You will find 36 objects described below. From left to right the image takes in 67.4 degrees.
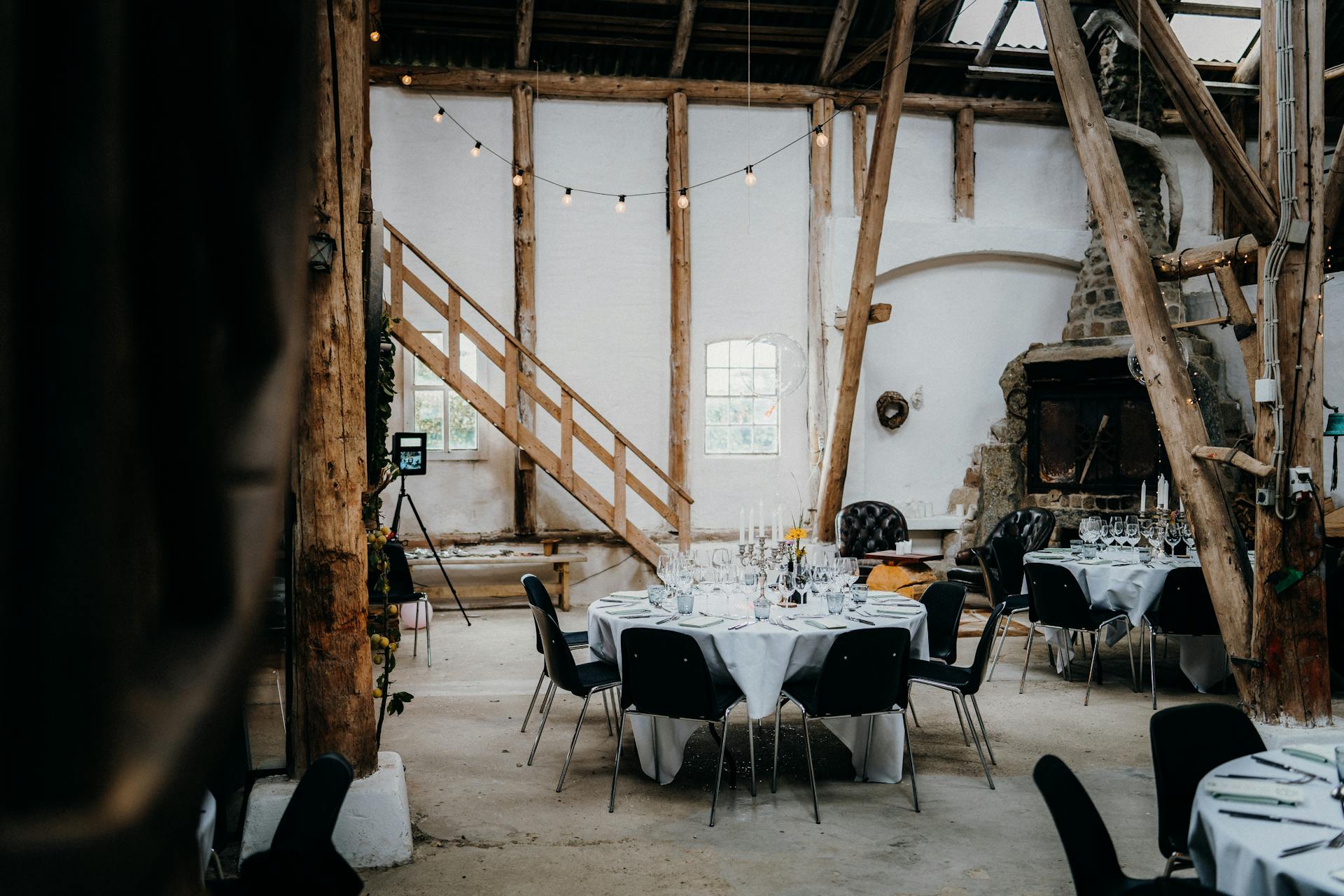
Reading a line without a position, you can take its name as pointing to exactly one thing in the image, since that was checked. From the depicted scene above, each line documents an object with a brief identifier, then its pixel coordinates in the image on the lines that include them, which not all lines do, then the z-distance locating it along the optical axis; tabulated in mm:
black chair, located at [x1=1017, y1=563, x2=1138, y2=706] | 6242
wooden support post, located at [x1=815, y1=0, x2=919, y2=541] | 8375
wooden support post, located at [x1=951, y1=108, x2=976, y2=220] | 10914
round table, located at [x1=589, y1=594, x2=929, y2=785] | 4488
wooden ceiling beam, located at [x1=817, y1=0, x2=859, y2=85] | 10078
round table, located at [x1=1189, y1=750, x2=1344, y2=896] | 2219
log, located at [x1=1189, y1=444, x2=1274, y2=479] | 4801
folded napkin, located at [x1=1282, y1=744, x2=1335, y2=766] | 2986
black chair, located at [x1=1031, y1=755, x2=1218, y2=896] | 2562
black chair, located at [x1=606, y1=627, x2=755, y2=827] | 4223
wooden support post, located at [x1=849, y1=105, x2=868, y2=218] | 10641
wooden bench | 9391
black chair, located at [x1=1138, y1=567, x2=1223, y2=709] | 5973
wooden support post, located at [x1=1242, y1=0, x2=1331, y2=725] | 4797
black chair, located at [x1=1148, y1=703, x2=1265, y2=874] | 3084
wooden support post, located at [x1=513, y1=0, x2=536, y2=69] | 9719
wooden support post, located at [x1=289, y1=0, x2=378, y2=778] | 3650
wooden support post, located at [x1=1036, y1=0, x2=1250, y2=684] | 5051
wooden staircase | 9055
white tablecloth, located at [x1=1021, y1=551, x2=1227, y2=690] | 6305
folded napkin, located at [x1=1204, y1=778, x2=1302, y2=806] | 2613
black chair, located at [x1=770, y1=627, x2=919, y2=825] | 4242
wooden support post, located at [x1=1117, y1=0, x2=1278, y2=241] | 4859
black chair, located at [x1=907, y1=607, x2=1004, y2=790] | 4777
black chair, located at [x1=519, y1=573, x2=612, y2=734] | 5250
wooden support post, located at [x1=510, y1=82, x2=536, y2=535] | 10008
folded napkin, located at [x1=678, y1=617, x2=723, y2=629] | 4699
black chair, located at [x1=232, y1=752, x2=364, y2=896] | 2504
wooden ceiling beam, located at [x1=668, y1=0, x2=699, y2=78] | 9898
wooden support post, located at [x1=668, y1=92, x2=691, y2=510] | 10242
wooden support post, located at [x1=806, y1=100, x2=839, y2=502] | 10508
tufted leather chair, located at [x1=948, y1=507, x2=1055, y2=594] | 9023
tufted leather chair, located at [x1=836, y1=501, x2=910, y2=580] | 10133
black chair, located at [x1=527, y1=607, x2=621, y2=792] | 4762
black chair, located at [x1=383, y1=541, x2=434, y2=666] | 7180
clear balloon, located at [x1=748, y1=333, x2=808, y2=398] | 8609
